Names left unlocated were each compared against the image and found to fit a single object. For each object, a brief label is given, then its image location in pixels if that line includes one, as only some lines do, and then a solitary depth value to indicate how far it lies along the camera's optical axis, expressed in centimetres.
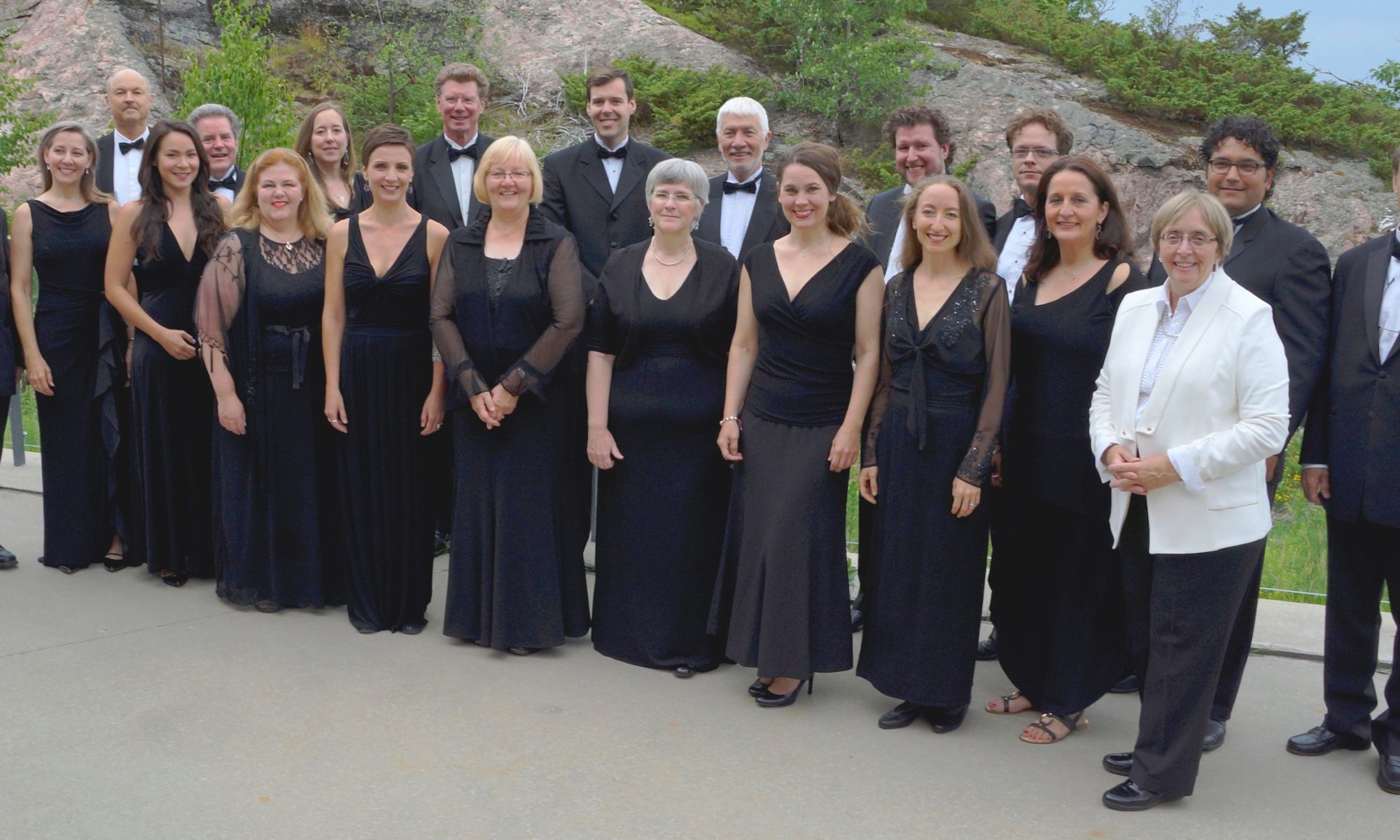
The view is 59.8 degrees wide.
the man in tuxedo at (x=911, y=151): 557
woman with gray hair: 505
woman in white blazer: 374
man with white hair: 570
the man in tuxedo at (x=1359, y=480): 418
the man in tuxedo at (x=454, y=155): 648
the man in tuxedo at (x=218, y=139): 654
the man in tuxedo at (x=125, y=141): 683
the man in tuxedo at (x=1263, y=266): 435
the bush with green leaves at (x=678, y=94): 1430
